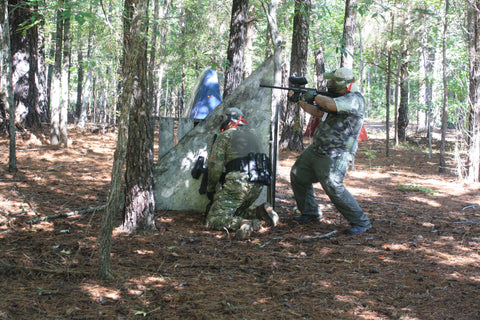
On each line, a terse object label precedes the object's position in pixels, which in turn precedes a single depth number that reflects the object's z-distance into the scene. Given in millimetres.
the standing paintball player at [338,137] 4930
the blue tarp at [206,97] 9258
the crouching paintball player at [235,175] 5219
